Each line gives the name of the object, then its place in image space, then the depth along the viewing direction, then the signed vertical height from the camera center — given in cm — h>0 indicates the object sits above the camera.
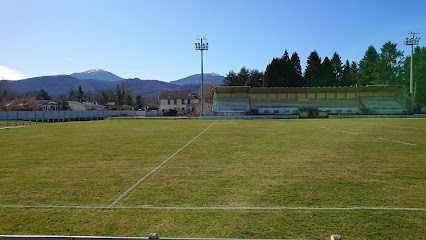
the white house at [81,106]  10312 +178
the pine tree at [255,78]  9062 +1020
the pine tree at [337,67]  8675 +1298
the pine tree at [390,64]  7425 +1188
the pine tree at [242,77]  9025 +1050
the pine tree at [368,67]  7957 +1182
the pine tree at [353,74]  8625 +1084
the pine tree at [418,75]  7025 +871
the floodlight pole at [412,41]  5384 +1296
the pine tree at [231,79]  9116 +1000
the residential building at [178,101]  10356 +349
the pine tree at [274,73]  8012 +1034
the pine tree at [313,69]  8400 +1192
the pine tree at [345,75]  8714 +1067
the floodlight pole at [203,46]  5600 +1243
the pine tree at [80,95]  13200 +720
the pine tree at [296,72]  8219 +1117
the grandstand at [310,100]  5897 +229
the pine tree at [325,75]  8400 +1021
